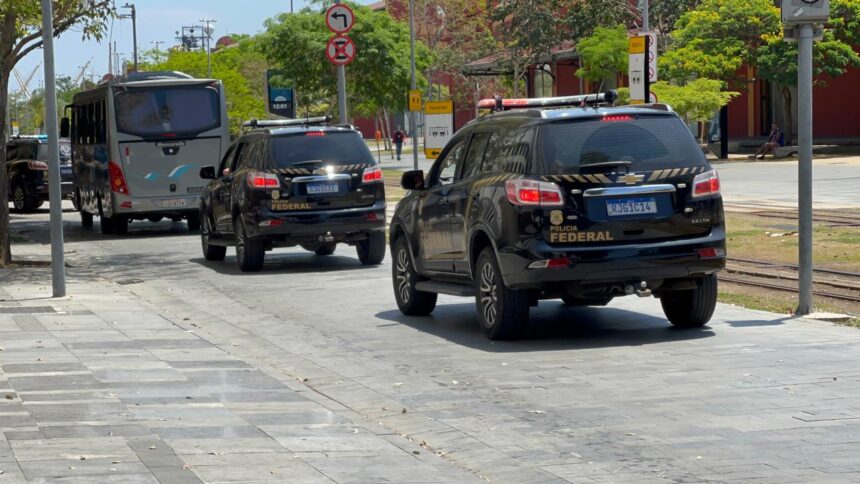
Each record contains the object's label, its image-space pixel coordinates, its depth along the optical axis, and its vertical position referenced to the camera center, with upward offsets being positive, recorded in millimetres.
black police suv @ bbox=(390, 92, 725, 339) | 10922 -770
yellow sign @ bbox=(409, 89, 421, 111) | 37500 +431
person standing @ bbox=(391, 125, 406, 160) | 66625 -985
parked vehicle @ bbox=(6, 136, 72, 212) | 36938 -1247
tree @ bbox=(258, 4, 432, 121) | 57469 +2457
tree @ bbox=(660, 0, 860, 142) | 48625 +2210
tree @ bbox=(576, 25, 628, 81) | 55969 +2281
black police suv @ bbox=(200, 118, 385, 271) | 18016 -912
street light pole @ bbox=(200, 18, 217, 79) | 80188 +5341
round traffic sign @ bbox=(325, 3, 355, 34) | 25750 +1747
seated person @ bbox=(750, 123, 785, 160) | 48969 -1125
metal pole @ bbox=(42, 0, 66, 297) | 15438 -458
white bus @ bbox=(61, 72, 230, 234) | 27297 -399
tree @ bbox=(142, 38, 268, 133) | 68688 +2939
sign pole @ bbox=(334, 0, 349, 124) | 27125 +478
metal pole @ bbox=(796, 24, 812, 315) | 12062 -478
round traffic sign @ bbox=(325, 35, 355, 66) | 25750 +1198
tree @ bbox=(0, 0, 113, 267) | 19406 +1395
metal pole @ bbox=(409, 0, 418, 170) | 53431 +3084
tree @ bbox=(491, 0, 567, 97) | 62688 +3757
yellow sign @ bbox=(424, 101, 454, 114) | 26697 +170
